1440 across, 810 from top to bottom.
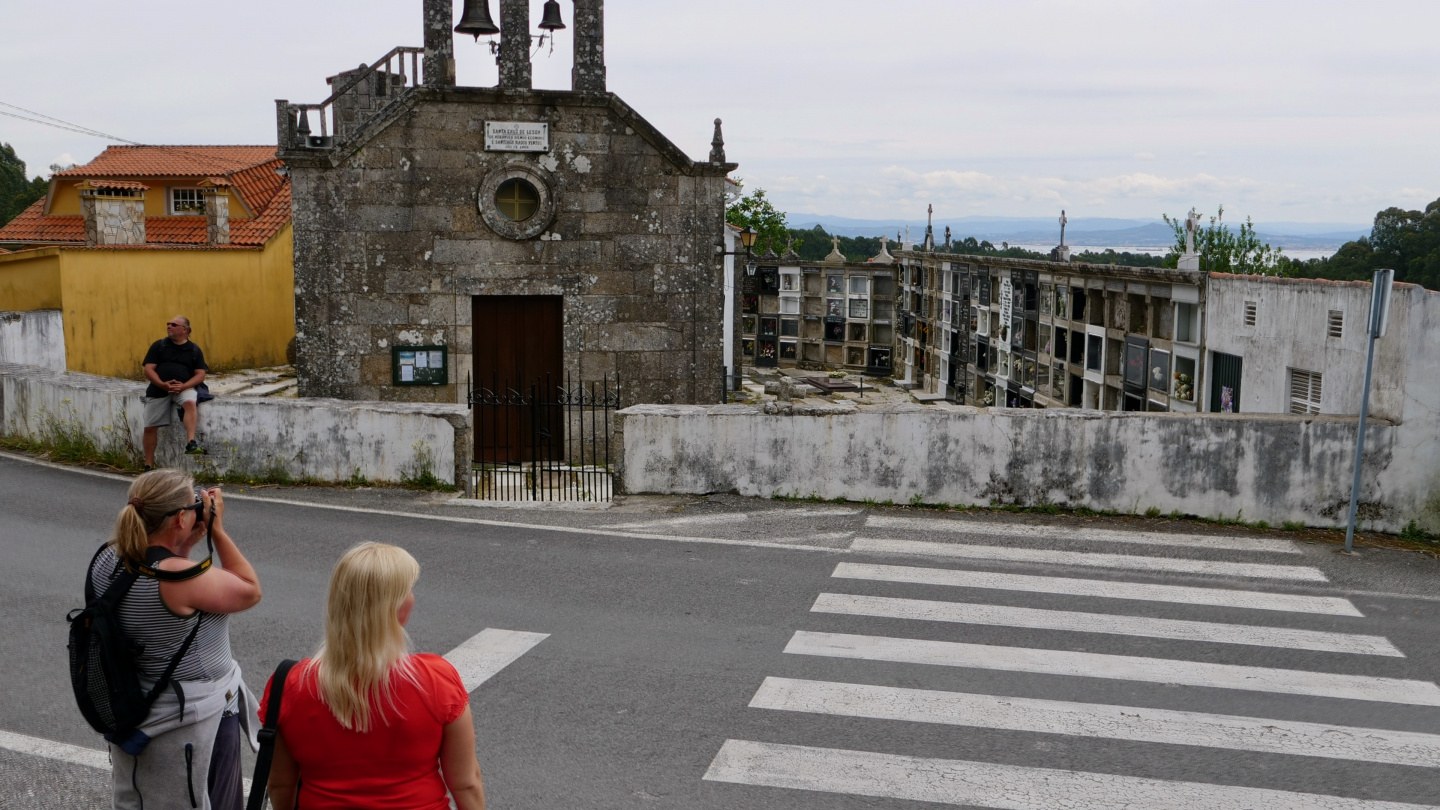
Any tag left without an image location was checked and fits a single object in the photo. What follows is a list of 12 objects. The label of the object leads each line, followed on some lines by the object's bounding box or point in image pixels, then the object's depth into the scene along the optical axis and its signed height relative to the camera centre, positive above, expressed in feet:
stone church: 50.67 +1.35
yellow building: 65.10 -0.93
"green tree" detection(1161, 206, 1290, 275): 229.86 +5.18
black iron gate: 51.39 -7.12
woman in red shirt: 10.64 -4.15
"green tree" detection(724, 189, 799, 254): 280.55 +13.59
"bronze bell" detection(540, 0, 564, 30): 50.55 +11.15
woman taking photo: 12.73 -4.01
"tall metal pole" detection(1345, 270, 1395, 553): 30.48 -0.91
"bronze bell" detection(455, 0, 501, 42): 49.08 +10.74
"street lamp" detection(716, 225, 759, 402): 92.79 +2.81
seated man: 37.83 -3.65
